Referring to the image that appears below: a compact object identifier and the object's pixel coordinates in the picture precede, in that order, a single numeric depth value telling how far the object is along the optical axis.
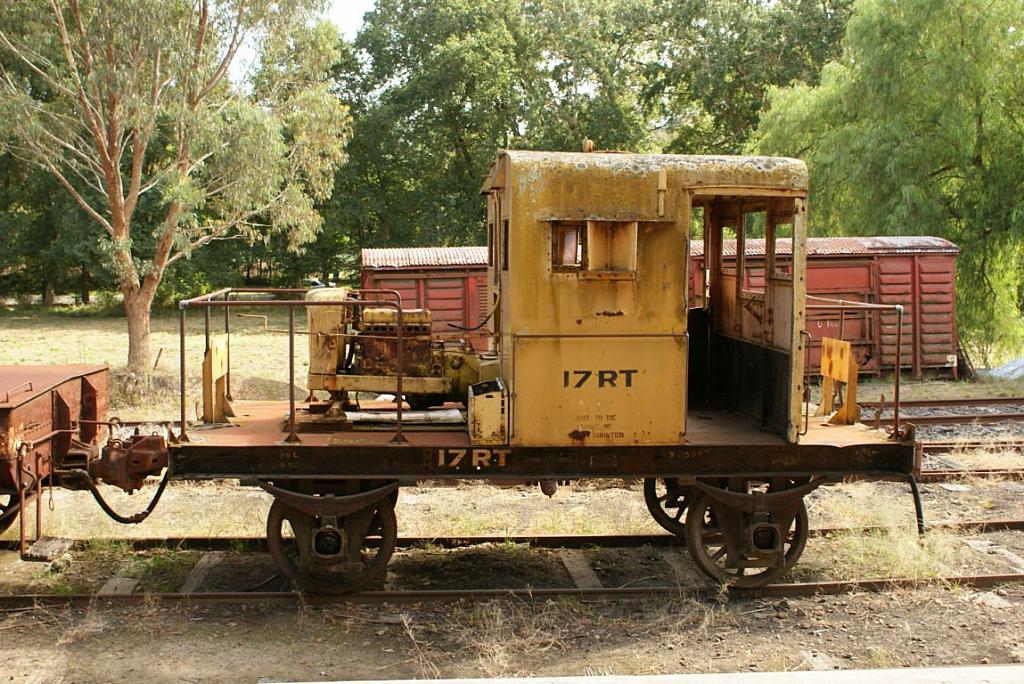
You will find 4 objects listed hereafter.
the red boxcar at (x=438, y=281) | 17.31
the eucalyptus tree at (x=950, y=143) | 20.67
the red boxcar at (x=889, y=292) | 18.28
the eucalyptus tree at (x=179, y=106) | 17.16
